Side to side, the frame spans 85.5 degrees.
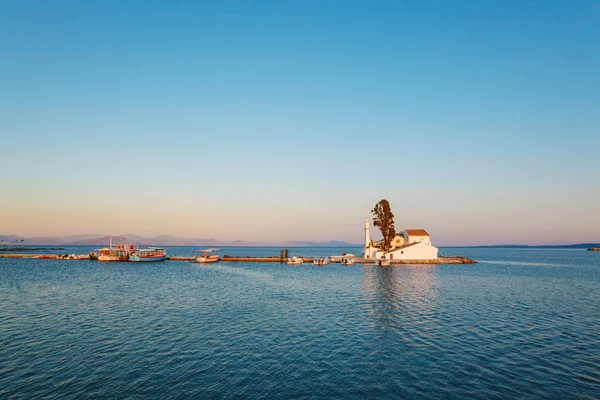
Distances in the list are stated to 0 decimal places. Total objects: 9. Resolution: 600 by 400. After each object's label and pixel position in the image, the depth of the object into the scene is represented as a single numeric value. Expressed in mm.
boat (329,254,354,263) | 125812
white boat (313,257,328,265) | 119306
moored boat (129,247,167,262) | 126062
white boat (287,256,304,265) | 122088
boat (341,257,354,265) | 117338
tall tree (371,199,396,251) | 121250
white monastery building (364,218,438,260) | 115831
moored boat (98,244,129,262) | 125238
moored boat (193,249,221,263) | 125812
